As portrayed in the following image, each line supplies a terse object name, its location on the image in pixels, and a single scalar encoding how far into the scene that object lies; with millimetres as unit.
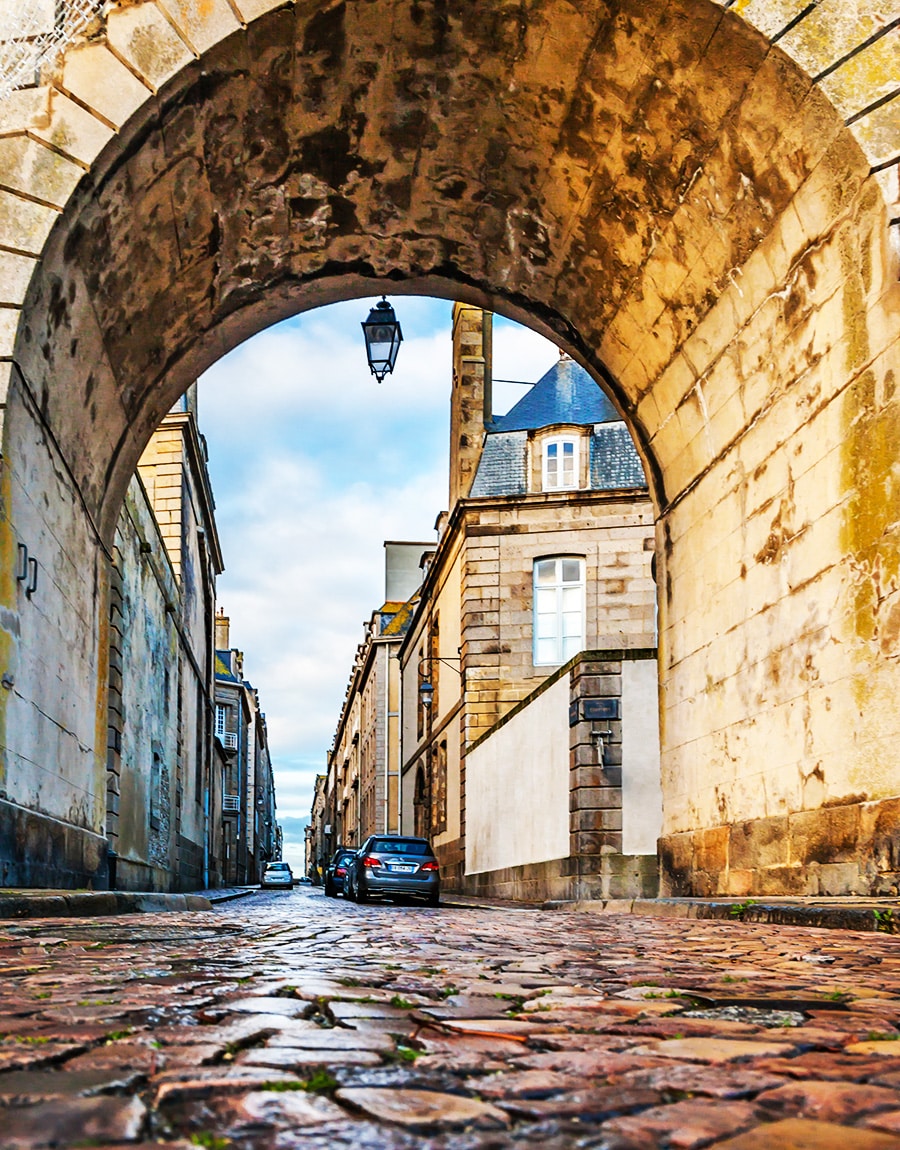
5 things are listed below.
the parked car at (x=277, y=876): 46406
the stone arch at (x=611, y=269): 7395
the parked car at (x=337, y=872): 26730
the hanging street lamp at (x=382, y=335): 11984
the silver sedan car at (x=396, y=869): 19281
